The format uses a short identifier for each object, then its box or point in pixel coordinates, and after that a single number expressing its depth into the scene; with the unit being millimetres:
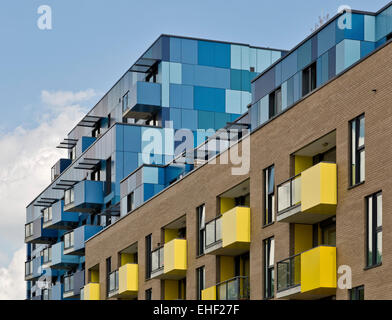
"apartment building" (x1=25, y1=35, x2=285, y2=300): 67500
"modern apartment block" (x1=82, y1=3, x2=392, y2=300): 33969
